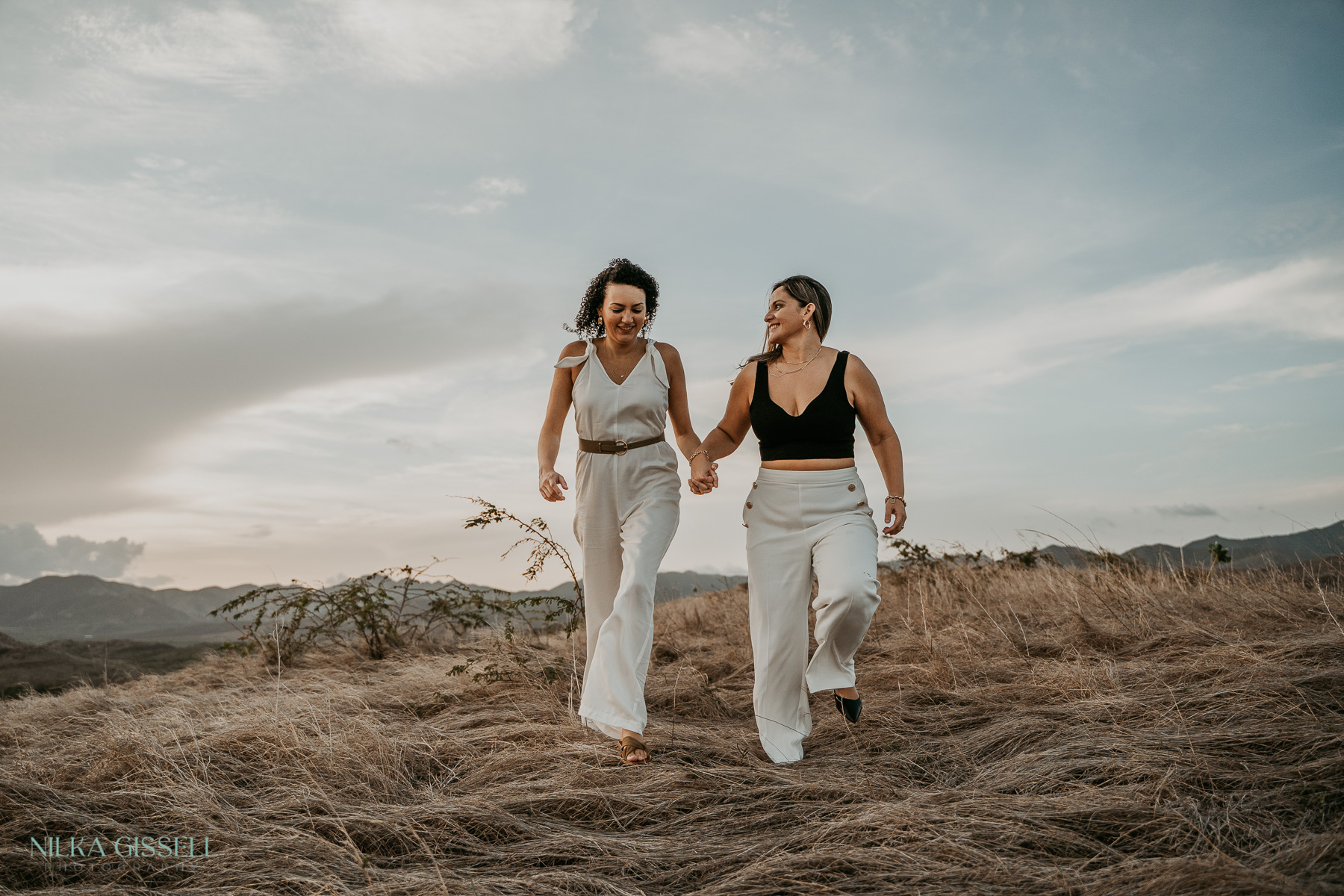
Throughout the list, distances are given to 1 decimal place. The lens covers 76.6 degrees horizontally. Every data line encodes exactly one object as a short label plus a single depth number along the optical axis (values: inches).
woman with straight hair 157.8
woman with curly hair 154.4
